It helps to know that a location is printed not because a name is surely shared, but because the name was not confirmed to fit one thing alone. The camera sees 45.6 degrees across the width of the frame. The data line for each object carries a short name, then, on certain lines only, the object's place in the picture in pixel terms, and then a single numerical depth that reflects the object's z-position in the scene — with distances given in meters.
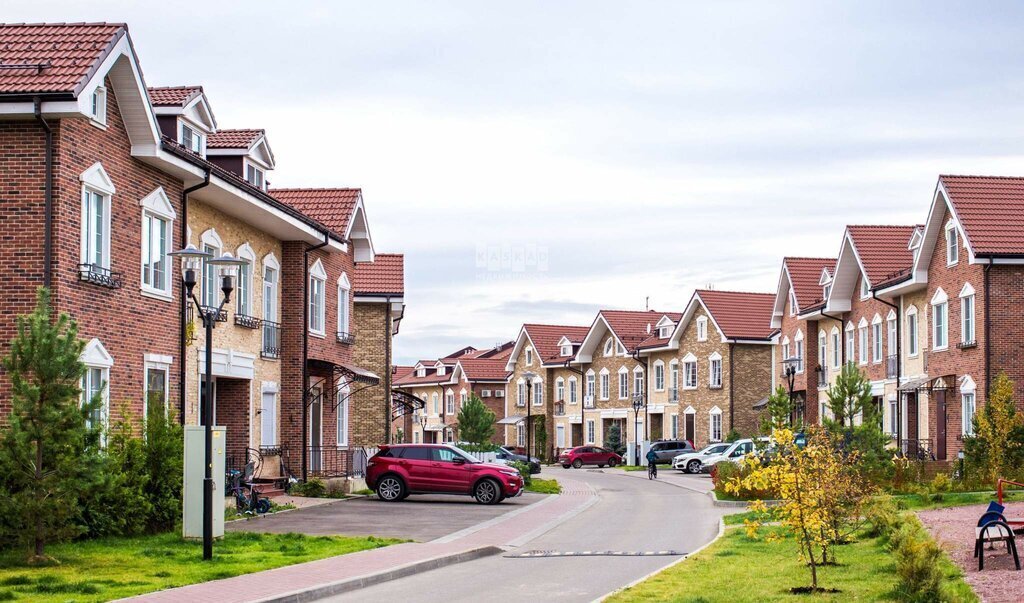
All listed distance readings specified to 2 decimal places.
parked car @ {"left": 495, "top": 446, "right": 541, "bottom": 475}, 51.81
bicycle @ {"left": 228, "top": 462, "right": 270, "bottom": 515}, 25.50
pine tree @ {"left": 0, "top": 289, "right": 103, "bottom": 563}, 16.19
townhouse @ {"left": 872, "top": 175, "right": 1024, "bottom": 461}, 36.50
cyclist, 47.21
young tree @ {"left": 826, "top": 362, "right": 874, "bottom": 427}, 38.56
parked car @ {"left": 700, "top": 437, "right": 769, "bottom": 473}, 48.81
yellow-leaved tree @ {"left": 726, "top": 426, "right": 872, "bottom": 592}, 14.13
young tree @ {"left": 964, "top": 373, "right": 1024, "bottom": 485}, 32.41
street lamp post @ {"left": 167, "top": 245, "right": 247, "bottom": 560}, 17.06
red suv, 31.53
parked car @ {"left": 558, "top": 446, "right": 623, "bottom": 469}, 67.50
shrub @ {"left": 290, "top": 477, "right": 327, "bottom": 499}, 31.45
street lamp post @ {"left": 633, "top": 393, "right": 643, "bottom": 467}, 66.00
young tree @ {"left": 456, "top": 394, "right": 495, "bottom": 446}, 51.16
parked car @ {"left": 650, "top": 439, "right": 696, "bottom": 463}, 61.59
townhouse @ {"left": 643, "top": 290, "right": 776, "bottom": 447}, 63.12
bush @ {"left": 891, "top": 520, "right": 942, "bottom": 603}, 11.68
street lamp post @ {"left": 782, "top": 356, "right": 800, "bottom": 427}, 40.62
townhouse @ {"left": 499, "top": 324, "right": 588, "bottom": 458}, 80.94
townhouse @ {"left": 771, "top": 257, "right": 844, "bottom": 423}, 52.66
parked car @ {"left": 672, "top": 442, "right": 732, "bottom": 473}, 54.07
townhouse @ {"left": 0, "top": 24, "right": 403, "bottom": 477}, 19.59
